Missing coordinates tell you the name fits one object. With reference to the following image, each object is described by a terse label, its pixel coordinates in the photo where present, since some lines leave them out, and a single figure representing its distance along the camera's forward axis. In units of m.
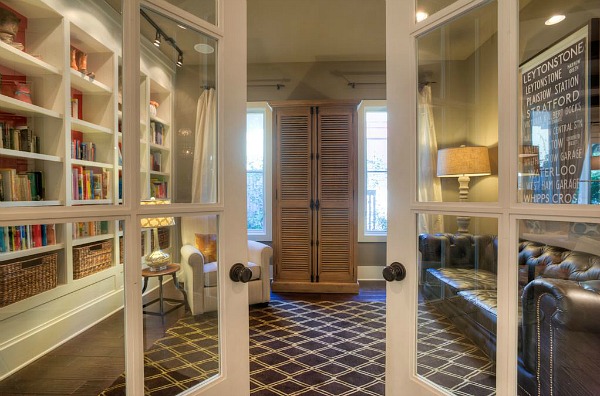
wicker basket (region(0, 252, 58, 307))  0.86
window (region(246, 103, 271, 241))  4.73
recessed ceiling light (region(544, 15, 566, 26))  1.04
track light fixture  0.84
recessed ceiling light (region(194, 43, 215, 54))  0.97
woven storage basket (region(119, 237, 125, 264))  0.79
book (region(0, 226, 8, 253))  0.67
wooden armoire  3.84
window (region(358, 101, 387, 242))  4.67
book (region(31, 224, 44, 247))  0.78
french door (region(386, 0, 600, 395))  0.77
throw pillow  0.97
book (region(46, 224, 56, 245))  0.78
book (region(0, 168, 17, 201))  0.67
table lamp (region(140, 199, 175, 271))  0.84
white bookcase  0.78
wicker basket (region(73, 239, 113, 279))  0.86
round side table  0.85
